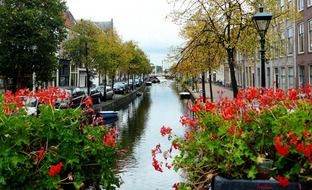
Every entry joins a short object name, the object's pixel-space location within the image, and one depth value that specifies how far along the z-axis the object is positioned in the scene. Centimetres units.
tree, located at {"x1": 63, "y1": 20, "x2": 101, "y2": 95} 4316
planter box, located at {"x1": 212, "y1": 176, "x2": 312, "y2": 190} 493
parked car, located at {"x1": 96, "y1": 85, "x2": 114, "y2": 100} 4775
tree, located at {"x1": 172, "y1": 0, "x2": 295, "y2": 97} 2255
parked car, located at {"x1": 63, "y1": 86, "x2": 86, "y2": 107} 3082
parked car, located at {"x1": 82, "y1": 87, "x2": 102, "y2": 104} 4015
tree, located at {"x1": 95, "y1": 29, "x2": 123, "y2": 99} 4544
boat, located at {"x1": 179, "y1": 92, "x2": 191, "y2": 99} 5821
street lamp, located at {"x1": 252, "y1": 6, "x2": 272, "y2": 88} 1471
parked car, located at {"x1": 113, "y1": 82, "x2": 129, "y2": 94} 6066
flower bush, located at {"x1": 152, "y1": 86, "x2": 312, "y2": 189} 488
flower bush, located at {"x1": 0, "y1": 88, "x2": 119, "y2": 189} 497
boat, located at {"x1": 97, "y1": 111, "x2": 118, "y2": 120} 3045
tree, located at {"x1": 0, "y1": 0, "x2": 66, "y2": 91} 3106
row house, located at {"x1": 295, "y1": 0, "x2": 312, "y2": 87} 3341
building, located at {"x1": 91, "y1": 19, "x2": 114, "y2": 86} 11300
